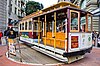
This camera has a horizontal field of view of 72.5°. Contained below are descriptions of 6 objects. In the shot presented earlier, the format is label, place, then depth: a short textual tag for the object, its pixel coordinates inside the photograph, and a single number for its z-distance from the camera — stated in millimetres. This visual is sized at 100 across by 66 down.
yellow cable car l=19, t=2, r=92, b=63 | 3457
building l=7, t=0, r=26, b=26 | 13961
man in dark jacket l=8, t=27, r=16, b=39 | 4350
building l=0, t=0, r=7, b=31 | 8470
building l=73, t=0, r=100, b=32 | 9164
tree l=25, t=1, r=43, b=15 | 17314
